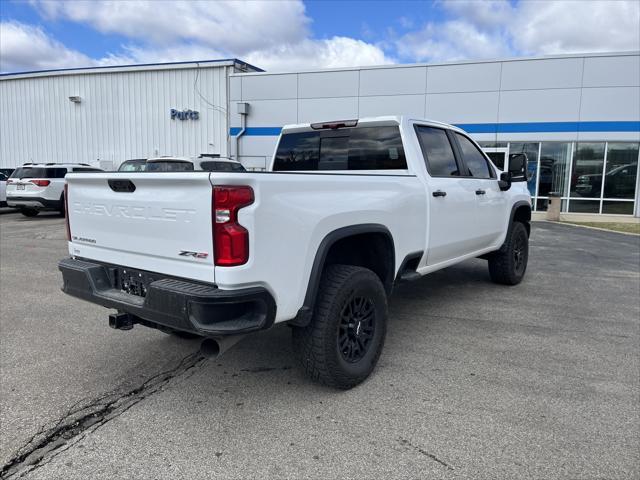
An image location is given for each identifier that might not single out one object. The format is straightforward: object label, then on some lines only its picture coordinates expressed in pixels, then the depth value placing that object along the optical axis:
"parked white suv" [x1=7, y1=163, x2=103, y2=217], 15.07
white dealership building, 16.62
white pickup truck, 2.62
